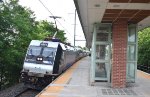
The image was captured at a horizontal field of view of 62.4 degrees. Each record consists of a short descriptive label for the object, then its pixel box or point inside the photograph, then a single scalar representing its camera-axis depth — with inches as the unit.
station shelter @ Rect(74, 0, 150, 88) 205.5
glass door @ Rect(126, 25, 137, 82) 258.4
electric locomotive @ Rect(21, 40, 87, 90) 293.1
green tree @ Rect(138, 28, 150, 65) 518.9
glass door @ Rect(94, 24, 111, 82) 253.5
